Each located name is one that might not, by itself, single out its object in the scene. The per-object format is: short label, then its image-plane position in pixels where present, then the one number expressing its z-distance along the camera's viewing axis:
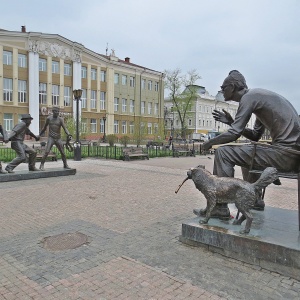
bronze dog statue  3.80
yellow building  40.41
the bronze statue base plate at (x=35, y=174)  10.01
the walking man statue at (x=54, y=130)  11.44
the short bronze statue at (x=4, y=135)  9.91
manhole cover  4.32
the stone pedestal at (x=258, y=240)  3.45
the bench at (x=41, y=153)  16.57
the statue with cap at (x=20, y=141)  10.43
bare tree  52.40
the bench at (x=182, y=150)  23.64
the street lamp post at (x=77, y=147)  17.75
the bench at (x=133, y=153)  18.58
